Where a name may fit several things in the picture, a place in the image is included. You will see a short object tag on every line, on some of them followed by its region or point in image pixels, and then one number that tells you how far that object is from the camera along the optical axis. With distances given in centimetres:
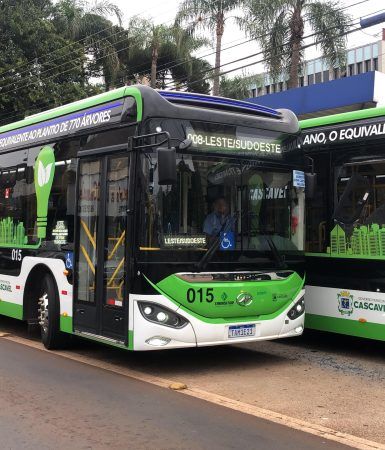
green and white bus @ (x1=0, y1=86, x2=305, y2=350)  642
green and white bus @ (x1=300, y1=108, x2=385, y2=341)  746
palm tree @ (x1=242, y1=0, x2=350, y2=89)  2112
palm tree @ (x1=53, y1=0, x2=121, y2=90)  2781
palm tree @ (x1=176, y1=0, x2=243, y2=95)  2409
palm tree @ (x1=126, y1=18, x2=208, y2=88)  2697
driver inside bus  670
